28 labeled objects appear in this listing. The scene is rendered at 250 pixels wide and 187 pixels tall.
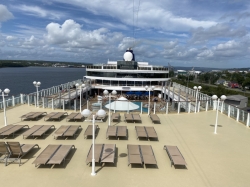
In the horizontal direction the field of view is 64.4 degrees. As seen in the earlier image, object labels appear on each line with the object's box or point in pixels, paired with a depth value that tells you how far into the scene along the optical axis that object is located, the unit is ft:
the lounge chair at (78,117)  43.11
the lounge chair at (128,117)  43.65
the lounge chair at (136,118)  43.98
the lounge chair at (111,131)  33.04
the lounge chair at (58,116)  42.91
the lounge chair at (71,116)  42.95
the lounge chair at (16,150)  24.54
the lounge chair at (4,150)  24.23
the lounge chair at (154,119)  43.64
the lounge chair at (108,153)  24.09
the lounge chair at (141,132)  33.32
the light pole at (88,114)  22.31
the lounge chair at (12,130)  32.28
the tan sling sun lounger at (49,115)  43.08
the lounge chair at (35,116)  42.46
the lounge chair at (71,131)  32.68
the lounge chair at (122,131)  33.15
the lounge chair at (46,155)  23.16
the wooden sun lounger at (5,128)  33.23
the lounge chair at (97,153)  23.96
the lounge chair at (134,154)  23.91
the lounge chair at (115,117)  44.19
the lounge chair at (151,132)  33.44
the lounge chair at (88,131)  33.02
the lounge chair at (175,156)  24.23
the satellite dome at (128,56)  134.82
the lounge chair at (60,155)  23.24
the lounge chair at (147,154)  24.09
